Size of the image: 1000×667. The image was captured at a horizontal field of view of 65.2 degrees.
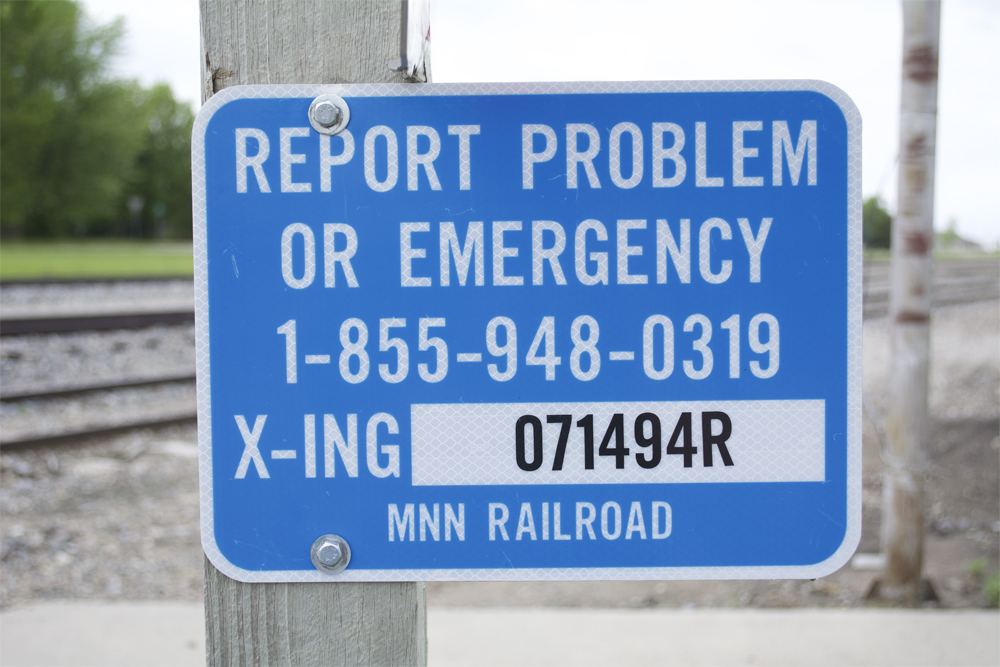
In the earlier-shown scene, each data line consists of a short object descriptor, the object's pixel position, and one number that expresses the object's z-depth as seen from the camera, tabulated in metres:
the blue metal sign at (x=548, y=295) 1.10
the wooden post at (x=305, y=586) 1.15
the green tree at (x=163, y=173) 61.53
